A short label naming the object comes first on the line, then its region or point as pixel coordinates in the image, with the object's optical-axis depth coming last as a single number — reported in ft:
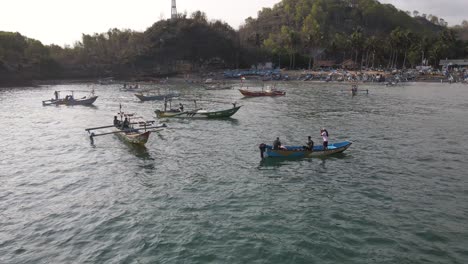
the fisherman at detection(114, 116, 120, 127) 138.31
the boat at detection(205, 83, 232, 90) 347.60
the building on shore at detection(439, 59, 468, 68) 444.59
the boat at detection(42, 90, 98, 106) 231.91
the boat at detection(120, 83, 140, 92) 327.86
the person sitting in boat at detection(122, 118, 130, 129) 132.16
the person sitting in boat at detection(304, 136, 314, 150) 104.06
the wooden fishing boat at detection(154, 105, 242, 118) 173.04
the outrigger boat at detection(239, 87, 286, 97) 274.36
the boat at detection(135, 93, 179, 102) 253.85
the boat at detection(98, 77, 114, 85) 441.40
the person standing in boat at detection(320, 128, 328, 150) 104.83
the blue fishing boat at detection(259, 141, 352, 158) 101.40
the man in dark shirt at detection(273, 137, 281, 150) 101.60
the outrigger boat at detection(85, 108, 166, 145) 114.34
